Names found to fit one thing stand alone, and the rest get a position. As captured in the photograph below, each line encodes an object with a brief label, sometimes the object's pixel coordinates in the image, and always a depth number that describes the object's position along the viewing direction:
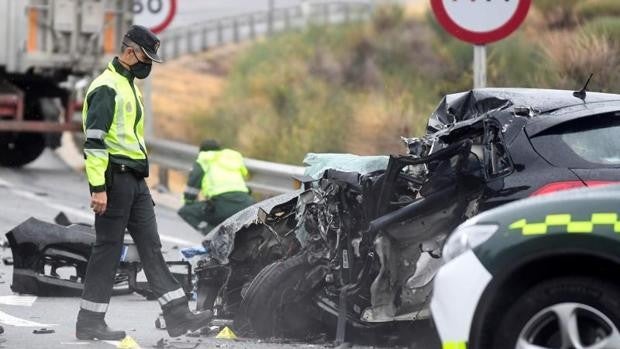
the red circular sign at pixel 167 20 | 35.94
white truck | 38.25
